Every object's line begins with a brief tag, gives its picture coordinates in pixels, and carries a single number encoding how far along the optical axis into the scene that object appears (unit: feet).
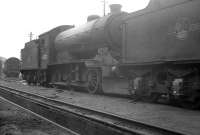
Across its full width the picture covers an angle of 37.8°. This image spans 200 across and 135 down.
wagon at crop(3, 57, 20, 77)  124.77
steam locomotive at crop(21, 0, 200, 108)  25.81
